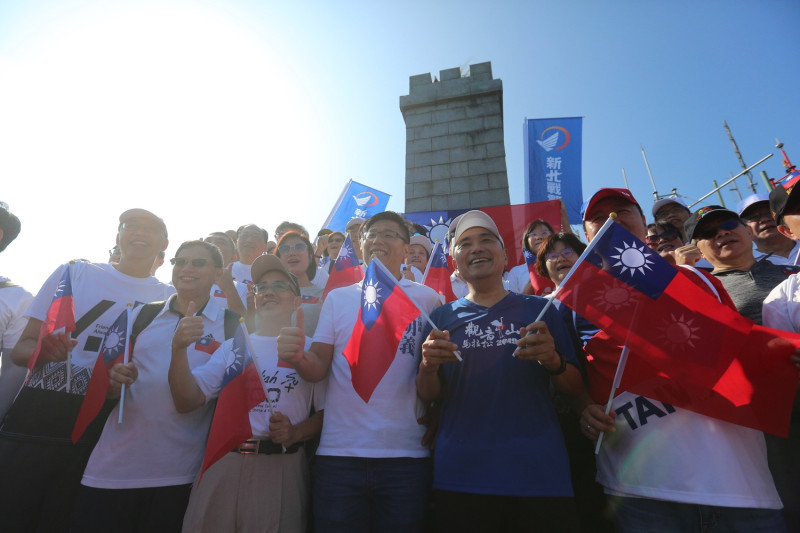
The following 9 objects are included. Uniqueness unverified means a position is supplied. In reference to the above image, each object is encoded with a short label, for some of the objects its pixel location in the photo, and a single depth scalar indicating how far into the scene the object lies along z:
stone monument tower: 8.72
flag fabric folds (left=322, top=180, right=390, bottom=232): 8.97
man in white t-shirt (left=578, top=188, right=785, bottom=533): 1.87
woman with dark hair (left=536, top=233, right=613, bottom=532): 2.50
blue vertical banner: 8.13
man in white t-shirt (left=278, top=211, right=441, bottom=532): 2.26
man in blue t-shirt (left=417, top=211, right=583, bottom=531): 1.96
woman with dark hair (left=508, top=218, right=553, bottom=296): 4.02
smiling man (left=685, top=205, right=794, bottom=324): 2.70
